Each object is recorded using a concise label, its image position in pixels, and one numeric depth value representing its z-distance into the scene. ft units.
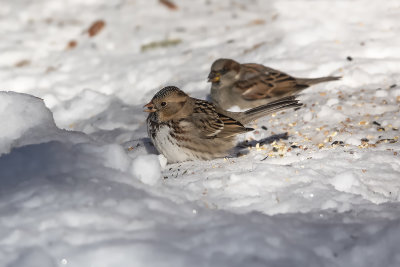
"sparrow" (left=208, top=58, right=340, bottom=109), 36.91
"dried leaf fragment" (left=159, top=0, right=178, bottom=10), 52.34
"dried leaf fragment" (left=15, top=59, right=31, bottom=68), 45.50
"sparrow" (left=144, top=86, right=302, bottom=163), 27.99
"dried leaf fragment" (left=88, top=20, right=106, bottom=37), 49.51
